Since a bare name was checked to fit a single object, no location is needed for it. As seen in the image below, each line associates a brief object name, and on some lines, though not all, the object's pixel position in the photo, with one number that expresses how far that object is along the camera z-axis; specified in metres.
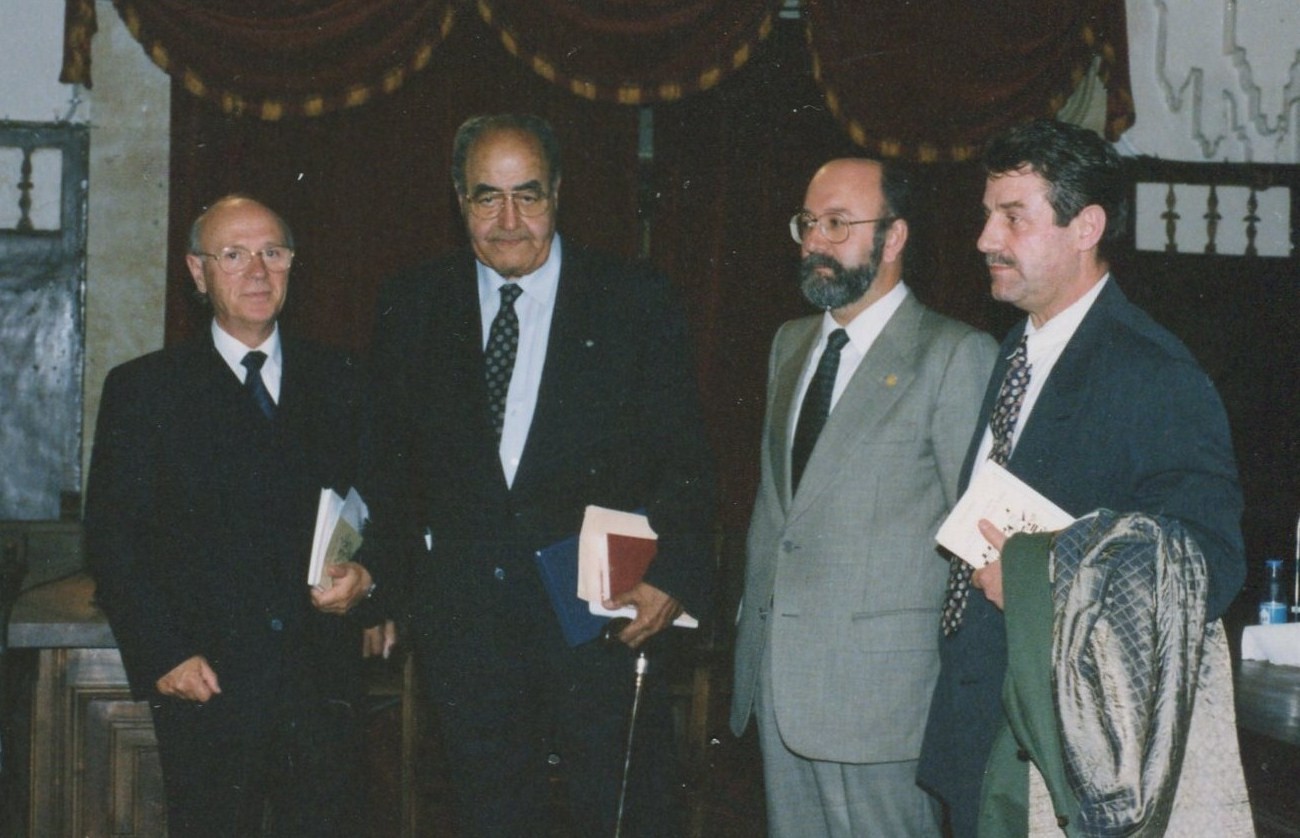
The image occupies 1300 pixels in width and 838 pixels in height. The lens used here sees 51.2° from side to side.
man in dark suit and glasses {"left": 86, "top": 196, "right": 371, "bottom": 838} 2.65
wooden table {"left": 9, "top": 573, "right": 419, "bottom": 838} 3.16
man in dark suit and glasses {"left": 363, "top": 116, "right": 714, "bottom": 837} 2.65
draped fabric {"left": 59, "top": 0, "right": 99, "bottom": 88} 4.55
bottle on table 3.00
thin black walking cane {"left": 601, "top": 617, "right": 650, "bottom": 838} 2.63
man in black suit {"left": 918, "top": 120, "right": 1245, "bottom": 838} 2.04
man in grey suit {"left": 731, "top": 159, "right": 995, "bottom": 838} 2.53
